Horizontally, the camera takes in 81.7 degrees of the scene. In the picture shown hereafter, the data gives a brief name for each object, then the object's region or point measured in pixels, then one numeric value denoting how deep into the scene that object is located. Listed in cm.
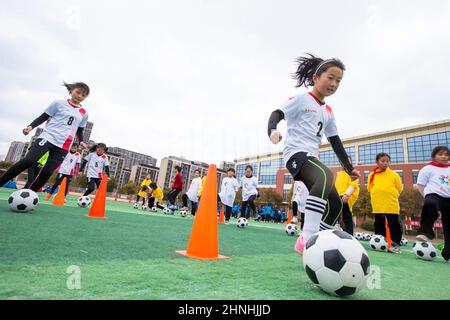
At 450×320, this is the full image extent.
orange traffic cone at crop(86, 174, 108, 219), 513
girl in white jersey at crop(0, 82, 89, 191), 433
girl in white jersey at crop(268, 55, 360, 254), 253
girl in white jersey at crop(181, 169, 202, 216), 1247
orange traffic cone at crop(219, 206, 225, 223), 967
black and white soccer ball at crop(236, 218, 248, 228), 810
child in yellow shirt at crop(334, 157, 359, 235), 596
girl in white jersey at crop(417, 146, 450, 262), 446
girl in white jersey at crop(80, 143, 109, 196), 894
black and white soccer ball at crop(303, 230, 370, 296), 161
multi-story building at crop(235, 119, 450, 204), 3806
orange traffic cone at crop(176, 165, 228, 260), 251
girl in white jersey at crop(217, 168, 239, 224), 983
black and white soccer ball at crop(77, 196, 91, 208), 725
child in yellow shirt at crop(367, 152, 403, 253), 524
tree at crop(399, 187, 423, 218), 3039
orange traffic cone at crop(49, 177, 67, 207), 696
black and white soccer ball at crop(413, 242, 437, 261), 455
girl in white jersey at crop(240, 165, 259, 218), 957
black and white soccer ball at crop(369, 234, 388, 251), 525
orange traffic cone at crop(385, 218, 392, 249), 549
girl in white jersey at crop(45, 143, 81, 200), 966
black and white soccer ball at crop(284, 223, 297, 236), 725
